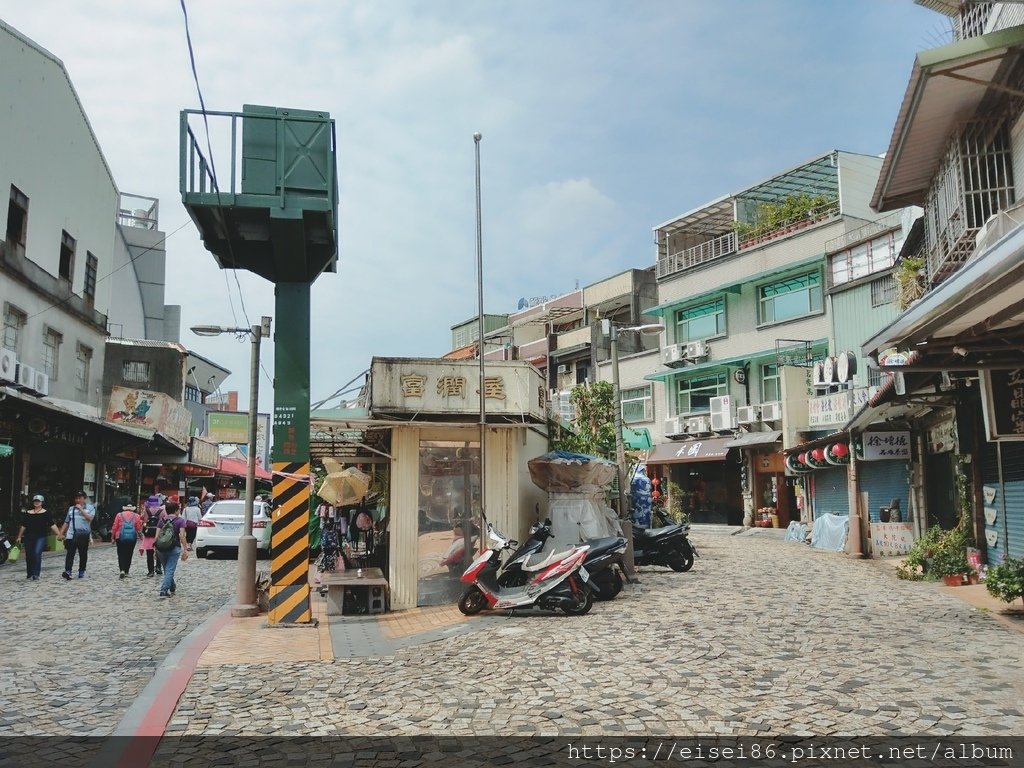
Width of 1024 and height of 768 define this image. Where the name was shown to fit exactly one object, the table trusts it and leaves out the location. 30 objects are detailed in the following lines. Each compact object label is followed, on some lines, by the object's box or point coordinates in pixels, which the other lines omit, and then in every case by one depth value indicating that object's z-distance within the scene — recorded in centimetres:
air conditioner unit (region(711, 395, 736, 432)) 3131
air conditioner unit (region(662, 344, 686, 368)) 3341
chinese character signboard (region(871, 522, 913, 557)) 1736
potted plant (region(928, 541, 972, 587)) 1243
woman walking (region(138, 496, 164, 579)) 1603
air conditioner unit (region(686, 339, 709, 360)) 3278
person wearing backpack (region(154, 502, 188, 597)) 1303
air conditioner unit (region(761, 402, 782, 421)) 2953
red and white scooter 1022
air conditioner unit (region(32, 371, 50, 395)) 2247
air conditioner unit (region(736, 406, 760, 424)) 3017
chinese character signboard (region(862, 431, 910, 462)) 1703
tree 1773
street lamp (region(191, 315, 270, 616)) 1120
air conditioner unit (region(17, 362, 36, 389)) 2144
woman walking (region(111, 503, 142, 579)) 1499
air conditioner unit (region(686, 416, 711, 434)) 3250
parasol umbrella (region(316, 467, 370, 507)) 1464
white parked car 2058
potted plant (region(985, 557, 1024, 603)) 924
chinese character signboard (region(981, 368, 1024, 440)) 943
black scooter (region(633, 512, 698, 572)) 1472
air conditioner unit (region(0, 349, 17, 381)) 2034
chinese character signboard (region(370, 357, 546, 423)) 1165
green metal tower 1030
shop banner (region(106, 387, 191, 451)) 2803
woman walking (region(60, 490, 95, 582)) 1502
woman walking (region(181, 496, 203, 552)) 1880
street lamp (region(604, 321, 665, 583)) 1363
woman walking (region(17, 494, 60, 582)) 1439
